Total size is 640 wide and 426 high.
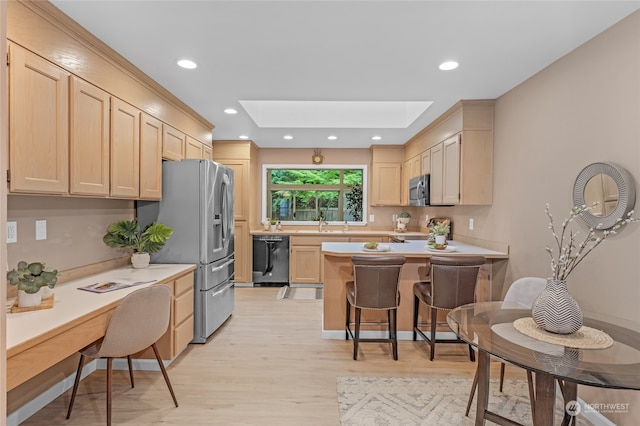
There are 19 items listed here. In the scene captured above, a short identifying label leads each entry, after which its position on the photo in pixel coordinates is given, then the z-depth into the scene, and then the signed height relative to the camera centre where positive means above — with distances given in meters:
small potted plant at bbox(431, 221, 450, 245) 3.52 -0.25
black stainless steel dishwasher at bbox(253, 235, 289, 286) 5.59 -0.85
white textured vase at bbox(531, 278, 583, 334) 1.52 -0.46
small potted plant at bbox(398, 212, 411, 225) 5.83 -0.14
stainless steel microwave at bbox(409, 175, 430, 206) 4.46 +0.27
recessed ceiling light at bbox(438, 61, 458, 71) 2.55 +1.12
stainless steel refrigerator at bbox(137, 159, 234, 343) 3.19 -0.12
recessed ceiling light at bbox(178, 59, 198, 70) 2.55 +1.12
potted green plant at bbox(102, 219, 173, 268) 2.76 -0.27
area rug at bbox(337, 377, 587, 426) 2.15 -1.34
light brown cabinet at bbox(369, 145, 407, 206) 5.82 +0.62
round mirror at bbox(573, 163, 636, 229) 1.91 +0.12
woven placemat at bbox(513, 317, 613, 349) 1.45 -0.58
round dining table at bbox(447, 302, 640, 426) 1.21 -0.58
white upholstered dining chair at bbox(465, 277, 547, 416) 2.24 -0.56
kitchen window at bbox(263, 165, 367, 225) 6.36 +0.27
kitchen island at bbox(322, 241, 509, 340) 3.42 -0.81
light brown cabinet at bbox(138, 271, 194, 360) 2.77 -1.00
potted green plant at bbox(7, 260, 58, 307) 1.70 -0.39
